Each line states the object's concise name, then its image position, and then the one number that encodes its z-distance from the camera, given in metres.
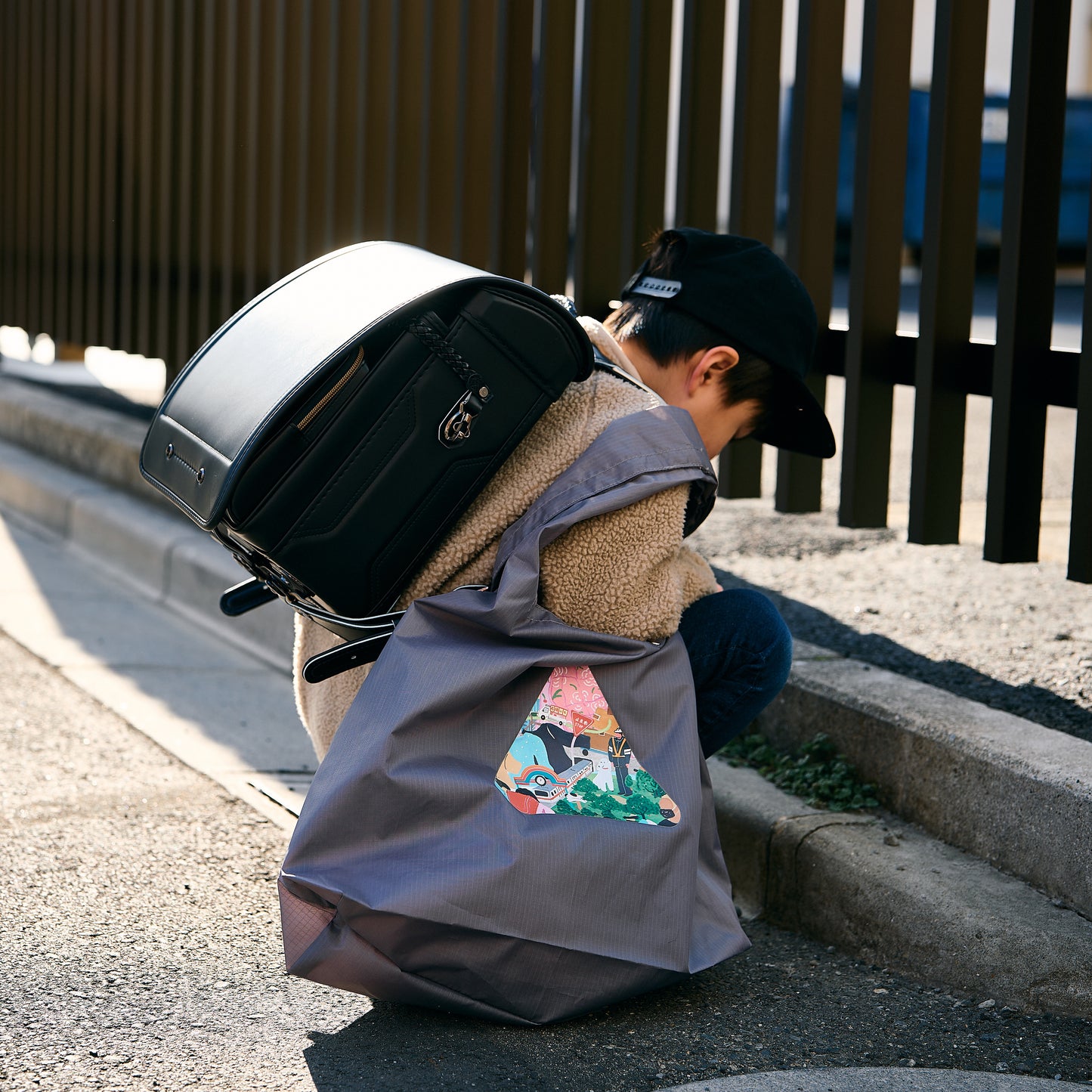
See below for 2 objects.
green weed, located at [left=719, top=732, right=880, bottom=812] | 2.67
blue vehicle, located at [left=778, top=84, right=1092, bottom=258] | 13.65
